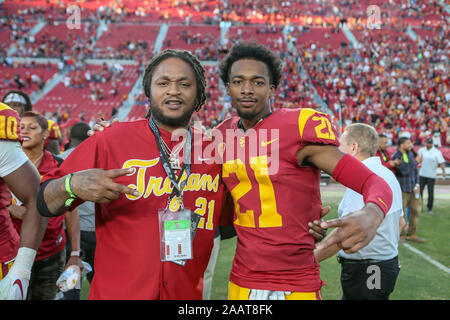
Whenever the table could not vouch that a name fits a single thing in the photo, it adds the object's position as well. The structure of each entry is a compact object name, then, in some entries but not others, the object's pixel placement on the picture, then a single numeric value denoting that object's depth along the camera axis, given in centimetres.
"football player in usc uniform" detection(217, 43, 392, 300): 197
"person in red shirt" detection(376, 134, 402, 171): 690
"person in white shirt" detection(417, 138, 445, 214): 912
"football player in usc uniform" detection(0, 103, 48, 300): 204
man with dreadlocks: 187
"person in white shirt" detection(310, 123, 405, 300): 304
